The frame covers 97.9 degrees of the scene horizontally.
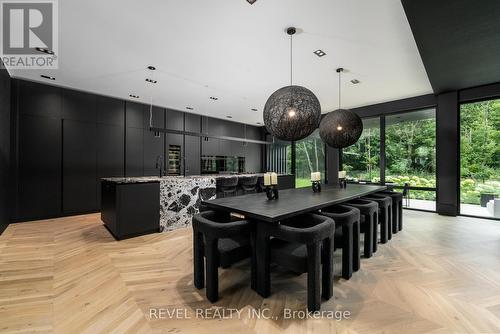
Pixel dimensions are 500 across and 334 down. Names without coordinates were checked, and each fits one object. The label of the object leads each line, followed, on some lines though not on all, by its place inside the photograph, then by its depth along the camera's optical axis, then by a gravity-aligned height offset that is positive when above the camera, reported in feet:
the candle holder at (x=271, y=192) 8.48 -0.98
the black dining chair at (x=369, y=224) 8.86 -2.38
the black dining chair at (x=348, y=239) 7.21 -2.50
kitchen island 11.19 -2.02
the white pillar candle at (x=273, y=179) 8.48 -0.46
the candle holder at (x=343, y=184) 13.04 -1.03
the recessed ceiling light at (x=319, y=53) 10.36 +5.53
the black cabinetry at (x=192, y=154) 22.25 +1.32
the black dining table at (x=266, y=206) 6.19 -1.27
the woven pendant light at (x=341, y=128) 11.27 +2.07
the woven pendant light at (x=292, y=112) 7.70 +1.97
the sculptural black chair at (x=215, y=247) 6.00 -2.42
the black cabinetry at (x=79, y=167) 15.69 +0.01
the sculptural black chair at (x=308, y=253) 5.51 -2.43
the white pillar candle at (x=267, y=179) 8.42 -0.46
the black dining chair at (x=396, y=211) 12.24 -2.49
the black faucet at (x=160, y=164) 13.76 +0.20
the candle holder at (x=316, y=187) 11.03 -1.01
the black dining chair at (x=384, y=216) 10.54 -2.41
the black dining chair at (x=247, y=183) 17.16 -1.26
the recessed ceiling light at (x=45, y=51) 10.58 +5.73
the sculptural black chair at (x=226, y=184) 15.61 -1.22
